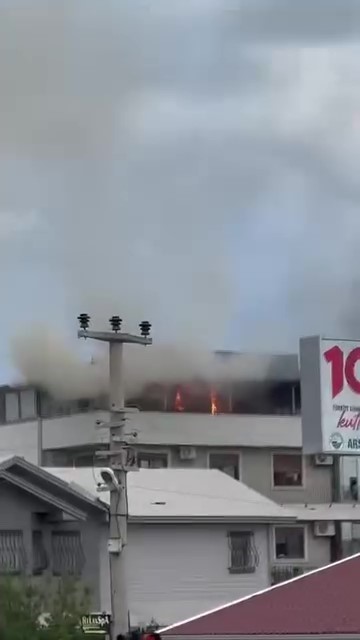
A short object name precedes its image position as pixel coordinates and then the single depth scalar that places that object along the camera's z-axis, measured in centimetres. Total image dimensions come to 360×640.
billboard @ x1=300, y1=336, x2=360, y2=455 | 5072
